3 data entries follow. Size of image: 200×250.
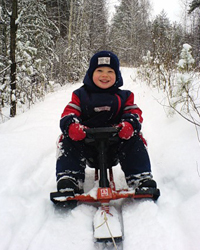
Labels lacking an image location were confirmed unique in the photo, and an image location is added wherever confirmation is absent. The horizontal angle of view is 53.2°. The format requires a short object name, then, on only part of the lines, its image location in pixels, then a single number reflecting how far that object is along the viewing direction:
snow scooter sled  1.25
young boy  1.61
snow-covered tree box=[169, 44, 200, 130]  2.62
